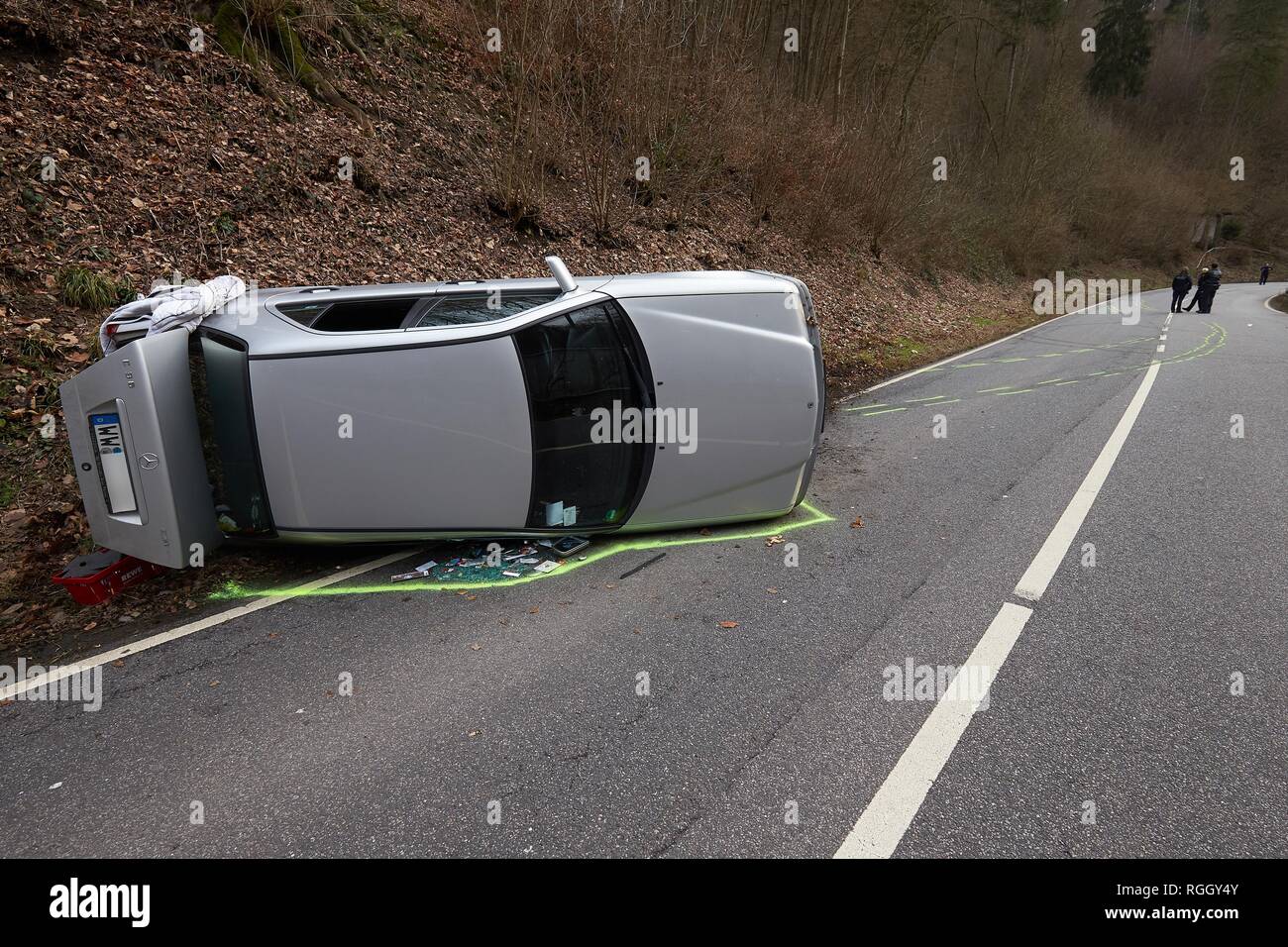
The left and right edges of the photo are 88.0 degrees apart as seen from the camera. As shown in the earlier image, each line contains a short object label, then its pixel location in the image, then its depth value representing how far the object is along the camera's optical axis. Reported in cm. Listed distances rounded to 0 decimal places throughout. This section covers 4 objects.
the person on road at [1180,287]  2258
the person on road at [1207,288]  2227
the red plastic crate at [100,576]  376
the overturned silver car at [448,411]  369
